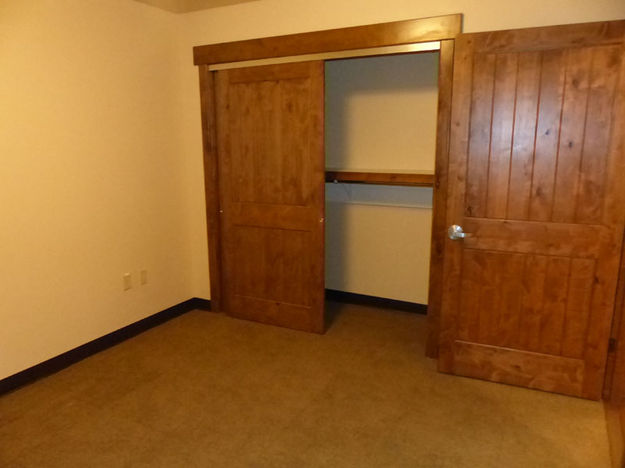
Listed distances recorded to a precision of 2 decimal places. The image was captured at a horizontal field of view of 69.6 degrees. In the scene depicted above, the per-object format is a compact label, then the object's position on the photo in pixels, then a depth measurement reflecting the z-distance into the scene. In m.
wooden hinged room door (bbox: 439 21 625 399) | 2.34
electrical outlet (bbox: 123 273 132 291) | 3.35
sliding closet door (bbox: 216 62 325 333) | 3.25
